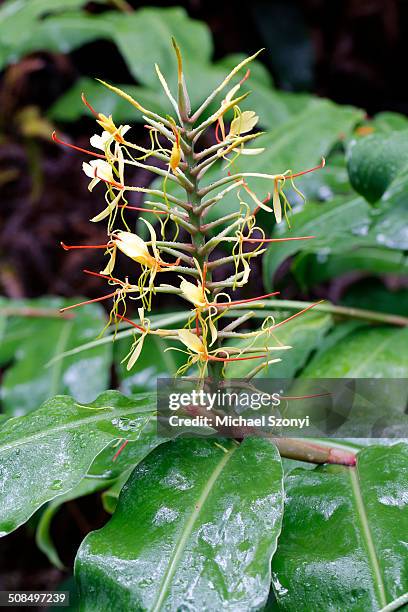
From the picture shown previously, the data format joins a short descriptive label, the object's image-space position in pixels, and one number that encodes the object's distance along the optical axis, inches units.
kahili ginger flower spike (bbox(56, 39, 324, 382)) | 19.1
